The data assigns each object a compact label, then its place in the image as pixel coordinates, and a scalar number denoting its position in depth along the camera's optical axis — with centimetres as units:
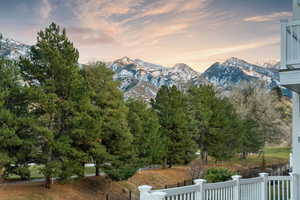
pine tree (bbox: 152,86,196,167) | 2764
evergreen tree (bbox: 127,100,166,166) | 2284
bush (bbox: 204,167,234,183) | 1140
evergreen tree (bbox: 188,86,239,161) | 3064
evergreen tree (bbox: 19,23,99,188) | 1745
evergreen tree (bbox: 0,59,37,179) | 1580
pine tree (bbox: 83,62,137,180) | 1995
